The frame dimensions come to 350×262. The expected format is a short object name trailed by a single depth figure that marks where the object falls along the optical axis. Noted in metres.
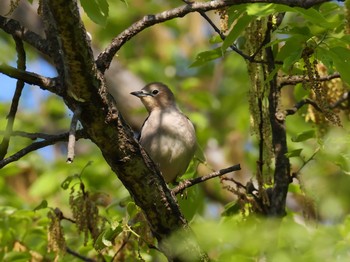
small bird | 13.68
